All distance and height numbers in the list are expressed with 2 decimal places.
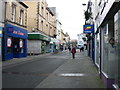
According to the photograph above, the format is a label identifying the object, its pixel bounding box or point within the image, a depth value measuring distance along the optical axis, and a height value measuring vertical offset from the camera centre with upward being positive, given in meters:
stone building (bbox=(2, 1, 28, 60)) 13.77 +1.88
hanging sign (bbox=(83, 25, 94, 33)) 11.36 +1.63
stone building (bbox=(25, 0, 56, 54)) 23.37 +4.08
